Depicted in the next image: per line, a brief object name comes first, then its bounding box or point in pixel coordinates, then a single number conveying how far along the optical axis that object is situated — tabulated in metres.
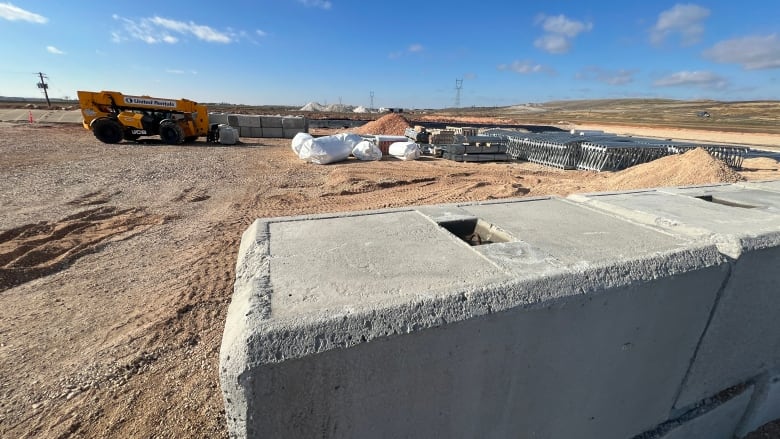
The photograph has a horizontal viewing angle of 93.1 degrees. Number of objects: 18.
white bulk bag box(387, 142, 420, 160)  14.32
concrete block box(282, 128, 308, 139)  22.43
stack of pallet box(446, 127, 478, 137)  20.70
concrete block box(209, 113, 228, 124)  21.83
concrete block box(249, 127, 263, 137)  21.81
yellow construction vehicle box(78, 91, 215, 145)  15.71
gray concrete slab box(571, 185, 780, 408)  2.25
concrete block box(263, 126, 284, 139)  22.08
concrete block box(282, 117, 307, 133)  22.34
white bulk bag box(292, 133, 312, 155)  13.97
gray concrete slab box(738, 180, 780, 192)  4.11
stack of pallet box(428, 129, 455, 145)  16.86
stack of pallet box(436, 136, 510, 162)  14.49
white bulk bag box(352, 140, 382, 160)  13.65
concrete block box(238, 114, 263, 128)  21.38
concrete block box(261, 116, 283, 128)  21.88
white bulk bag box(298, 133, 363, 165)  12.82
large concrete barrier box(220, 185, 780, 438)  1.39
